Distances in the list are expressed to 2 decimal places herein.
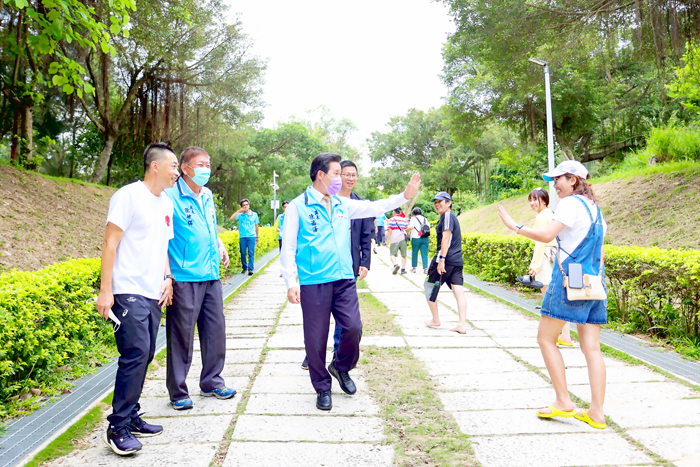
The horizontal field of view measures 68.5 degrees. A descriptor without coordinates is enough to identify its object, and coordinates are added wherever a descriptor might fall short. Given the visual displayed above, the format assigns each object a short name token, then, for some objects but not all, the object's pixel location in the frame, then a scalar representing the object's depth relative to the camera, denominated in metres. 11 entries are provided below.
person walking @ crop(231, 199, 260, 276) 11.54
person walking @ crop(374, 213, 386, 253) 22.89
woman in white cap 3.08
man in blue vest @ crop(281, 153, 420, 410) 3.55
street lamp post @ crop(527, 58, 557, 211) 13.47
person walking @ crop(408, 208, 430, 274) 11.10
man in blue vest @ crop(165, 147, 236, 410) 3.48
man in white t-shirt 2.83
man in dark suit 4.64
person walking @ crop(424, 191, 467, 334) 5.90
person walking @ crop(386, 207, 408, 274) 12.44
